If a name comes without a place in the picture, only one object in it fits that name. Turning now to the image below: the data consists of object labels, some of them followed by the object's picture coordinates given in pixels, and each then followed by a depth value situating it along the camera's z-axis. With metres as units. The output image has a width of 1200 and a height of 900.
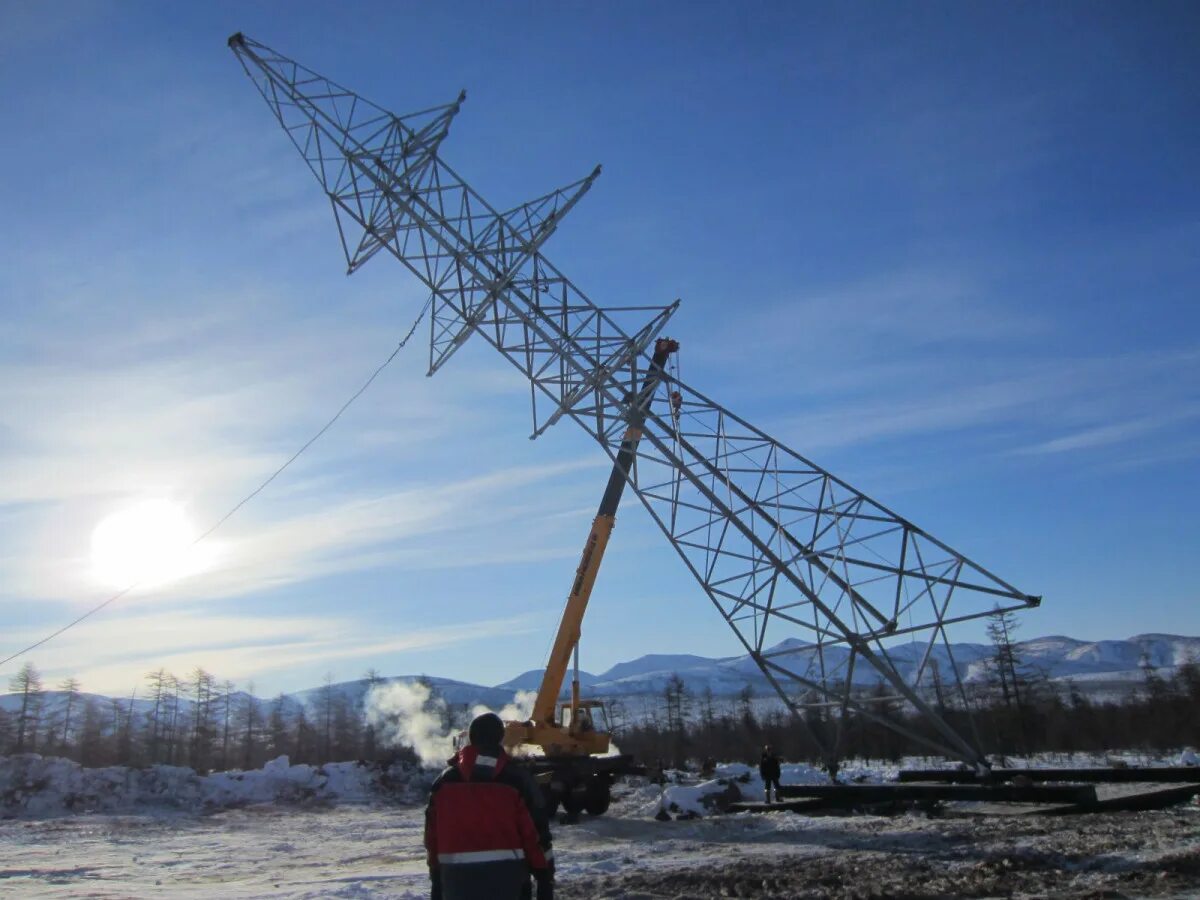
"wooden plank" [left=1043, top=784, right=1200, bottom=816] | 14.55
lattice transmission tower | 17.75
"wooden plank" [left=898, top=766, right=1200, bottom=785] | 16.91
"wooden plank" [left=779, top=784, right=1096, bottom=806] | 15.30
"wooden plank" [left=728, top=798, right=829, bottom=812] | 18.53
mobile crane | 20.61
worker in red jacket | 4.23
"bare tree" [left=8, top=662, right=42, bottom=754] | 78.25
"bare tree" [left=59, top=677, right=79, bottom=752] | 88.25
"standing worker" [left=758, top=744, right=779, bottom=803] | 21.52
